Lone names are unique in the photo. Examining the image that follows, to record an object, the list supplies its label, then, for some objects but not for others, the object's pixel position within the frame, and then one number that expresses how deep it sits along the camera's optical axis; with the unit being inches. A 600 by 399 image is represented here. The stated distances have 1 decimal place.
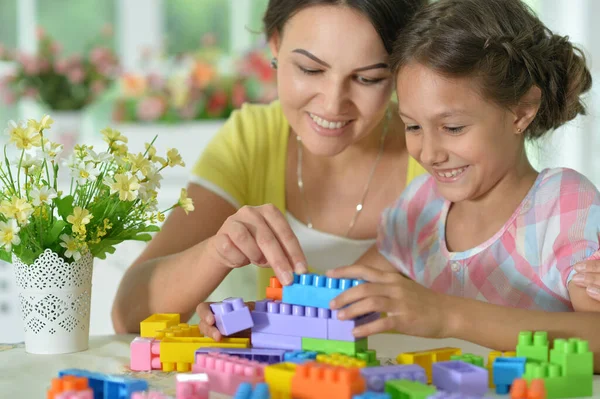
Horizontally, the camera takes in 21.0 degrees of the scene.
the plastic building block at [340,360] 47.8
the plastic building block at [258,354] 49.7
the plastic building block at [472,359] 48.9
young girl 57.4
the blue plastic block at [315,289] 50.4
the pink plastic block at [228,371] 48.0
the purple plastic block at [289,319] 50.2
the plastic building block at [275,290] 52.1
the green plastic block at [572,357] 48.0
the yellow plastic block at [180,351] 50.7
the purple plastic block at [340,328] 49.7
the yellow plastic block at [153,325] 52.8
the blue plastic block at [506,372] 48.2
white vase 53.5
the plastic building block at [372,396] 45.3
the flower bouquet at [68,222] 52.6
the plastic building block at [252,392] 45.6
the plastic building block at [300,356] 48.9
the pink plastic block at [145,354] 51.0
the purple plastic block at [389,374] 46.8
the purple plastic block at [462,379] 47.2
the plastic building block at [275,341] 50.6
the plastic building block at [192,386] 46.2
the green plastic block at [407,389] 45.7
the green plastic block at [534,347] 49.0
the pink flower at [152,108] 119.9
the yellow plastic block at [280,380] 46.9
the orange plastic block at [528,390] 46.1
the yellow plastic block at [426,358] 49.4
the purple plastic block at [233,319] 51.5
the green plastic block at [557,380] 47.8
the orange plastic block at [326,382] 45.9
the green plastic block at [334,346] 49.7
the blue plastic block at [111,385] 46.9
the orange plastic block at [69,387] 46.2
